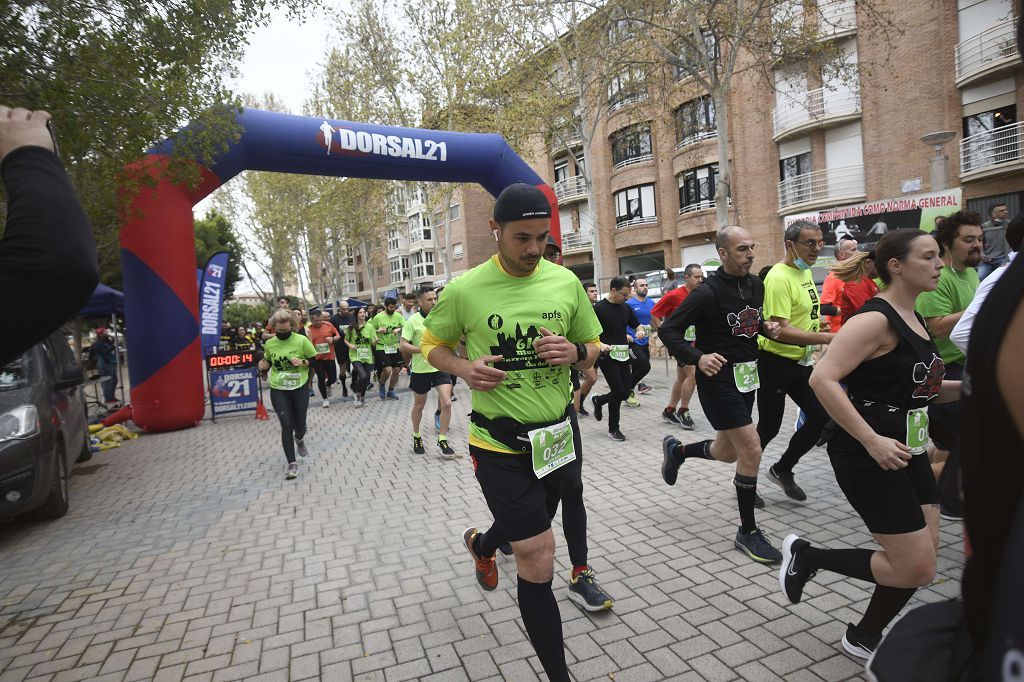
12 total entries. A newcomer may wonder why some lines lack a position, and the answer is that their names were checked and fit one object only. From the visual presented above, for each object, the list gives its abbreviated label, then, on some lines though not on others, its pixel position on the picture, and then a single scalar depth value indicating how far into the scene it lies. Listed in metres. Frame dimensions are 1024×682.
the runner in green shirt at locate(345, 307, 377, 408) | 12.46
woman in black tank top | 2.55
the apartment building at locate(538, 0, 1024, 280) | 19.70
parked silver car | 5.10
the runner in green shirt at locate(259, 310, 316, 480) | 7.18
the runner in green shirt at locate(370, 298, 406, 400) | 12.25
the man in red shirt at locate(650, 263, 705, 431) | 8.03
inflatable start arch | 9.27
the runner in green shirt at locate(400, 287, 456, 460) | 7.52
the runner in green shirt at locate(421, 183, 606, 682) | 2.65
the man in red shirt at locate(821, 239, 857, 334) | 6.20
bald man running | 4.07
